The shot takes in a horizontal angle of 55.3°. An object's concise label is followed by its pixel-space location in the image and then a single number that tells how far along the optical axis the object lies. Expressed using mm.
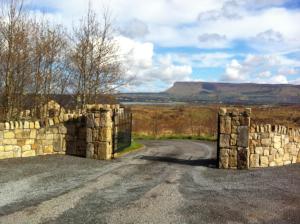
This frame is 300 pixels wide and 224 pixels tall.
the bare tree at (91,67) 14848
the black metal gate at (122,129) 11315
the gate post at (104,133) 10599
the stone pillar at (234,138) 9713
